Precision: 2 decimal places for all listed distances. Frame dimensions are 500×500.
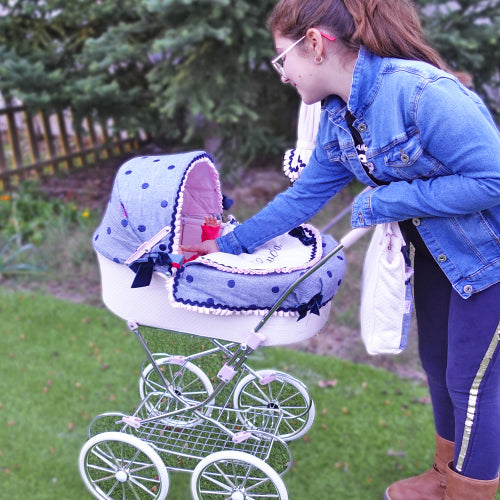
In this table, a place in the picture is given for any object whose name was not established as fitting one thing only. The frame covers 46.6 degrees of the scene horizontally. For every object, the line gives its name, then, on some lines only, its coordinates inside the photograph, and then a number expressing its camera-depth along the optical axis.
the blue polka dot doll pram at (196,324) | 1.68
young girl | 1.38
